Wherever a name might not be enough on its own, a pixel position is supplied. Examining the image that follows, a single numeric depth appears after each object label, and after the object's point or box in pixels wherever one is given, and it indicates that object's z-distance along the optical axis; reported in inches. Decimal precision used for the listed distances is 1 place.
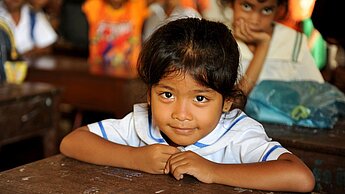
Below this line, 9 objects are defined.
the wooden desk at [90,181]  56.3
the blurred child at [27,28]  185.0
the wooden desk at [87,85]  156.5
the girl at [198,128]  58.5
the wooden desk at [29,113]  118.6
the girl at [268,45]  97.7
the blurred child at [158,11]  204.2
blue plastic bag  87.0
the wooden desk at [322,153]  76.9
